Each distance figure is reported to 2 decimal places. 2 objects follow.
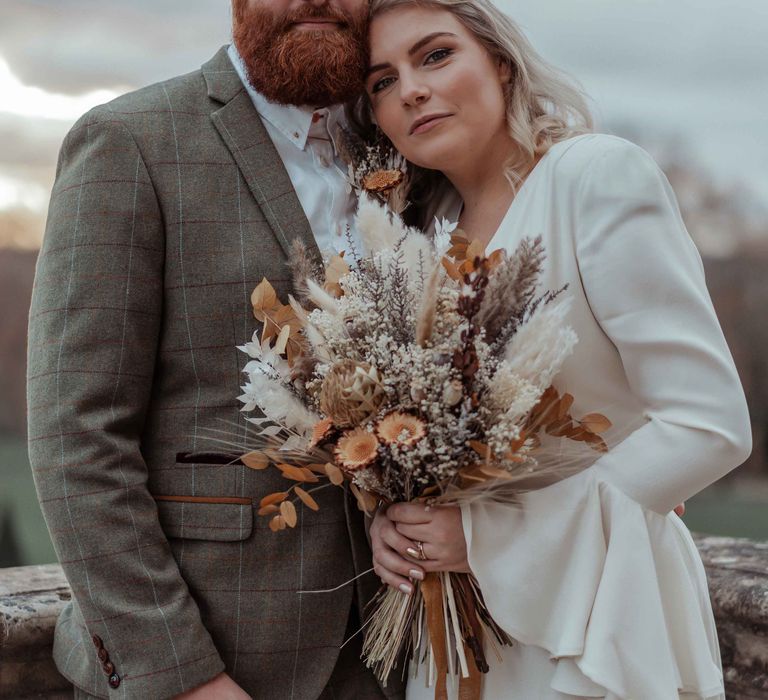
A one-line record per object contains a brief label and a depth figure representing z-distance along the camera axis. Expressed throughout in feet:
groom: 7.21
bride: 6.80
